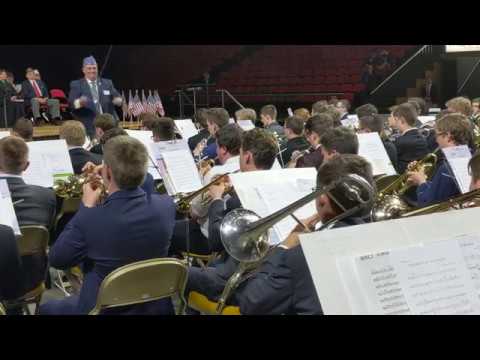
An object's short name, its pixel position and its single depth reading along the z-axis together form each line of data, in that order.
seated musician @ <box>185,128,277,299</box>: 3.02
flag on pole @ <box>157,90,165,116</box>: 12.91
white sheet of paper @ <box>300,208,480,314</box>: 1.44
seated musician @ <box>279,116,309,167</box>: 5.61
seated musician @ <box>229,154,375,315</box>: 1.98
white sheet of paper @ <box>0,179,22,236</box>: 2.97
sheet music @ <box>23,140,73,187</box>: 4.63
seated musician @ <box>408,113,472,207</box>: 3.88
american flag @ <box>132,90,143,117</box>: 12.60
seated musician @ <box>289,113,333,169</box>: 4.66
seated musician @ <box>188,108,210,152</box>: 6.28
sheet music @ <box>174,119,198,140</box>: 6.94
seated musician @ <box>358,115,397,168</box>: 6.00
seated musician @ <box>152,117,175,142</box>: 5.03
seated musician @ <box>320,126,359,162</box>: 4.05
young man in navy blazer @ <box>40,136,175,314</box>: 2.58
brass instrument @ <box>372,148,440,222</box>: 2.99
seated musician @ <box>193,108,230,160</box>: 5.76
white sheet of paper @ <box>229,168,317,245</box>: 2.76
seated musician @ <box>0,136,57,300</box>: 3.60
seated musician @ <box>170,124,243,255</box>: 3.72
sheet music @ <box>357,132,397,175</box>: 4.63
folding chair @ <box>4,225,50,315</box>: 3.28
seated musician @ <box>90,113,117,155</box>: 5.79
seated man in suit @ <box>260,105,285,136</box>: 7.90
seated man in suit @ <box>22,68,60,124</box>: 11.85
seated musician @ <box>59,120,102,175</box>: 4.93
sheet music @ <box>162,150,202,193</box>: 3.95
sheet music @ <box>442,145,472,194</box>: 3.59
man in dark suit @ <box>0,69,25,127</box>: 11.30
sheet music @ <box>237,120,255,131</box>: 7.11
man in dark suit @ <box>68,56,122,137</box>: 8.42
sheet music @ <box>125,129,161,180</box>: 4.56
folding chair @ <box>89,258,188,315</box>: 2.41
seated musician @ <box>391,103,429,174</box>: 5.40
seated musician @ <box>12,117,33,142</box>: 5.54
